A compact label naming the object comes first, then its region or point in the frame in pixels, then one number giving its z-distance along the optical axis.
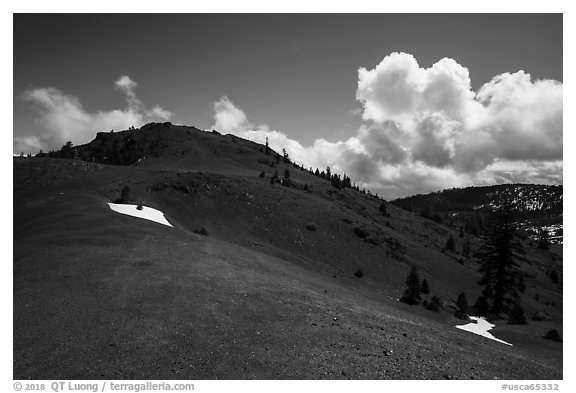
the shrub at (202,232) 55.72
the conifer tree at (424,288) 63.15
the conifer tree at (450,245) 120.49
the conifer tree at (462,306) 48.04
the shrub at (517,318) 46.78
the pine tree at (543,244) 186.50
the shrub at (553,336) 38.22
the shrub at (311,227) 83.00
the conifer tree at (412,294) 48.94
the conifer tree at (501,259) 52.25
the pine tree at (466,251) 122.62
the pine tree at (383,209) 139.69
